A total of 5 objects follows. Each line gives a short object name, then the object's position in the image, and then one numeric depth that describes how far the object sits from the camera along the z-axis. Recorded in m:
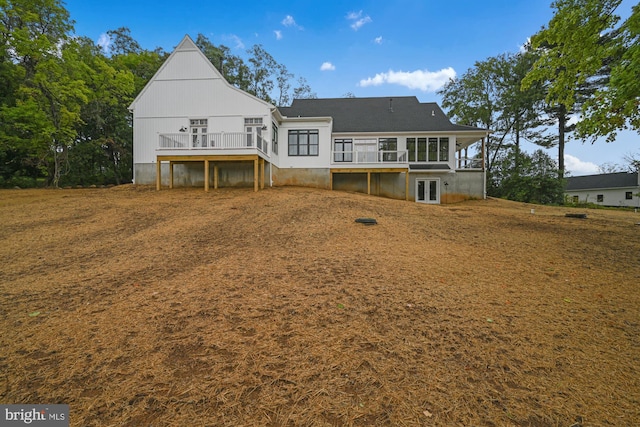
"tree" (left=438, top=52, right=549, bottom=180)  26.78
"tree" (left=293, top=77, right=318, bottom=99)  34.81
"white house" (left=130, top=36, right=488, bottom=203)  16.31
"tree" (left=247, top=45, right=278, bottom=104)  31.47
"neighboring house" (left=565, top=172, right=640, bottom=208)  34.16
